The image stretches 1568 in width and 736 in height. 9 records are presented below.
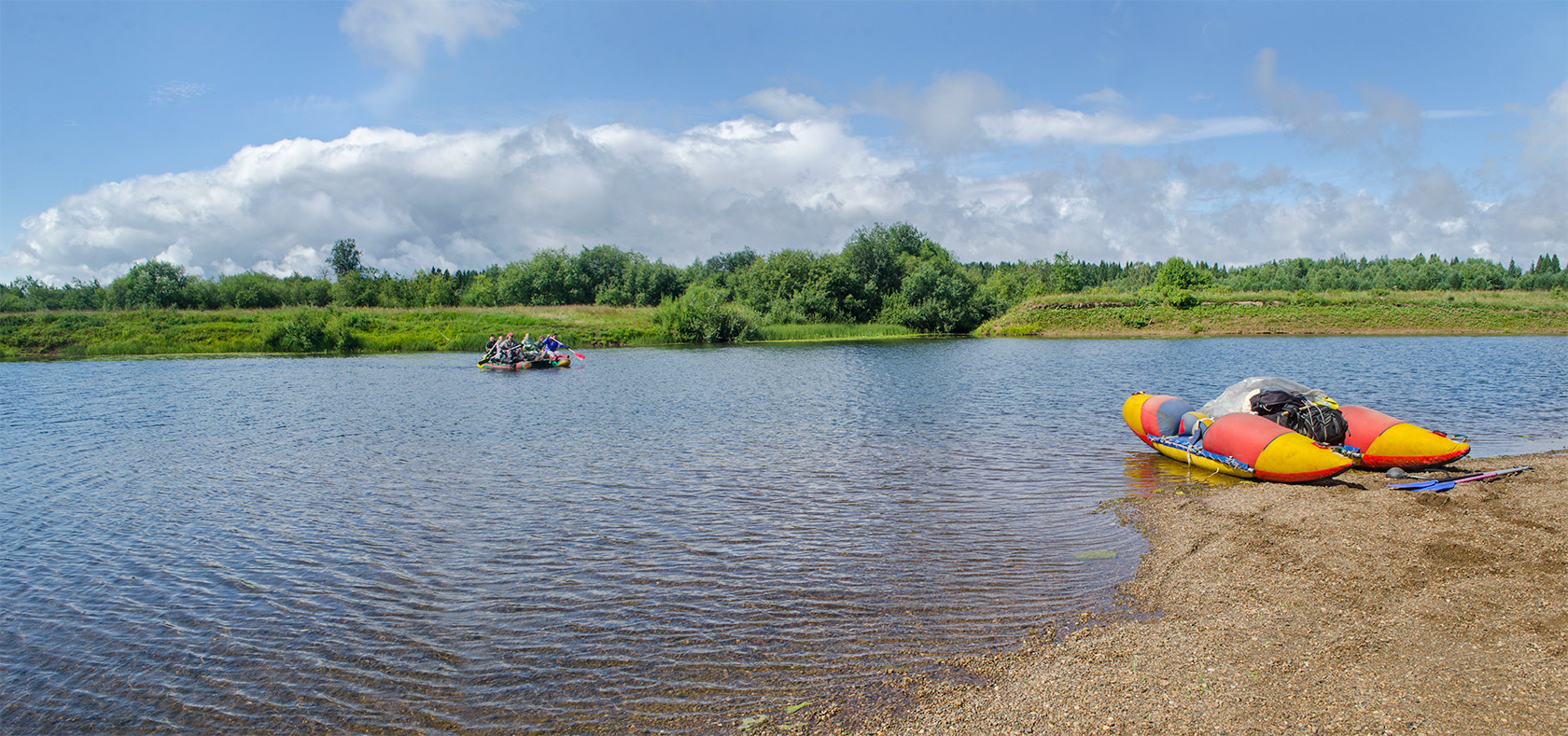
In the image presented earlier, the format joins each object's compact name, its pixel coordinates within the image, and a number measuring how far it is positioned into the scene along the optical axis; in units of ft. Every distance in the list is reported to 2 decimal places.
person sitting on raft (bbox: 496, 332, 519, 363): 150.82
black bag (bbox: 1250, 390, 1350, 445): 45.75
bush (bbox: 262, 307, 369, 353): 220.84
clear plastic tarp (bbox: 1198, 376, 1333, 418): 49.08
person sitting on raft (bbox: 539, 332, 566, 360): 152.46
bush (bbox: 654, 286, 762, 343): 242.37
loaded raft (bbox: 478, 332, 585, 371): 148.56
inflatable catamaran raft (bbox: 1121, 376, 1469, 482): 42.47
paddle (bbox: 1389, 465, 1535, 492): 38.52
